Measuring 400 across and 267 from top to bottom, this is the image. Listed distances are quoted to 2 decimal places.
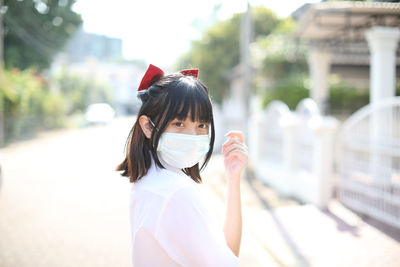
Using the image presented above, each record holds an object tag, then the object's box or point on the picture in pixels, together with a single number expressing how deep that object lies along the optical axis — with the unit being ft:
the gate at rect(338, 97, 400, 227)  15.33
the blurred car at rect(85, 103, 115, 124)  102.89
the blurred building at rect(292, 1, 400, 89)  21.02
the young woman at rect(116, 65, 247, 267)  3.98
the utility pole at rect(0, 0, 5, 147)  43.88
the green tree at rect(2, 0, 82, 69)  59.41
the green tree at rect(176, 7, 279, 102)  68.23
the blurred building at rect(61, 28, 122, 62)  152.46
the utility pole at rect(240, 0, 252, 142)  29.27
